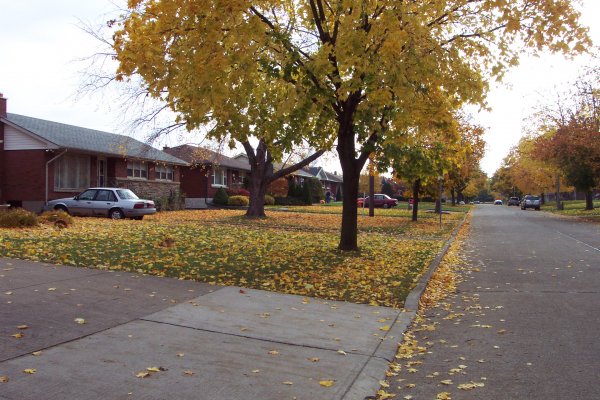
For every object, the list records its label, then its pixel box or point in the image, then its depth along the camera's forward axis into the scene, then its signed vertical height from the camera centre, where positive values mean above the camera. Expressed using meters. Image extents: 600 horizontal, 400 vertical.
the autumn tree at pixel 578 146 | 30.47 +3.41
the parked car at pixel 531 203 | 57.03 -0.12
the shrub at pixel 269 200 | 44.60 -0.18
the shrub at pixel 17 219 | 14.72 -0.71
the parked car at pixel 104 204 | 21.52 -0.38
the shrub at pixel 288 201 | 48.22 -0.27
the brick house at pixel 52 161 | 23.42 +1.66
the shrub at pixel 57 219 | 15.75 -0.75
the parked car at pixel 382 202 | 52.11 -0.23
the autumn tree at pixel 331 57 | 9.10 +2.64
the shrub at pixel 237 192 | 41.22 +0.43
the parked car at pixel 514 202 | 86.10 -0.07
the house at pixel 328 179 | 78.57 +3.16
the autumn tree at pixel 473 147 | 30.78 +3.41
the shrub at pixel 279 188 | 47.97 +0.94
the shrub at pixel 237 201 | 38.12 -0.26
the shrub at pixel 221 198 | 38.12 -0.06
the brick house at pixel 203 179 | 37.41 +1.35
